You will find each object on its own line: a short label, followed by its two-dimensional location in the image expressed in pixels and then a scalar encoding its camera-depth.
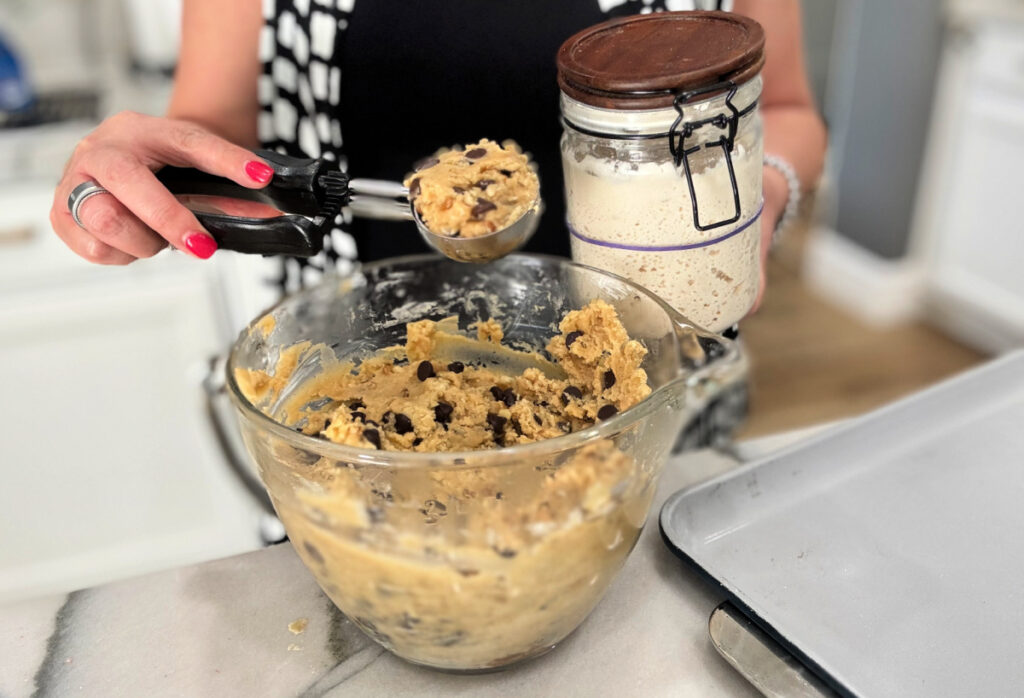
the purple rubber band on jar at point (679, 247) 0.59
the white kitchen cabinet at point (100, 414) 1.38
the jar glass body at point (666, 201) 0.55
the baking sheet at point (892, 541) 0.52
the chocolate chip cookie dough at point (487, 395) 0.57
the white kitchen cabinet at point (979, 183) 2.01
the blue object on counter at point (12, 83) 1.61
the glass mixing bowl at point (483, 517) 0.47
